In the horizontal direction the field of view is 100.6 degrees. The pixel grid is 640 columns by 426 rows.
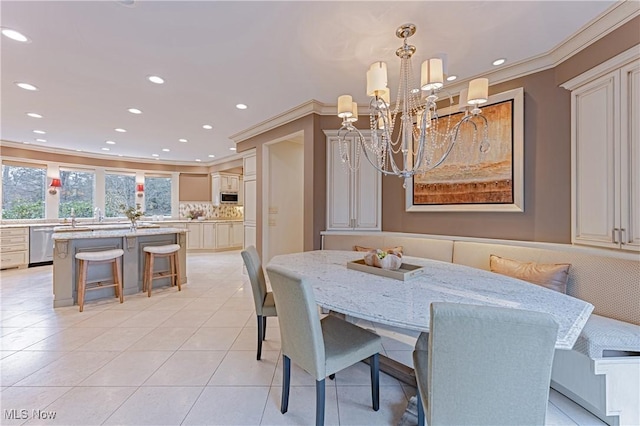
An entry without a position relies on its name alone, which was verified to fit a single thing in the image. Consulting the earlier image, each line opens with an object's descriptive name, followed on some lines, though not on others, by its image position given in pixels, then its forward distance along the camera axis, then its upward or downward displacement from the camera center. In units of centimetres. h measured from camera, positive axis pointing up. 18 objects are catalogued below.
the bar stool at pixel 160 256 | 383 -77
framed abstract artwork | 268 +48
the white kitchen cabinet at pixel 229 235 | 788 -65
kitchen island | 334 -60
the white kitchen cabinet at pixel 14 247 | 511 -69
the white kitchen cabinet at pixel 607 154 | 186 +47
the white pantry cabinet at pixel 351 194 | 374 +28
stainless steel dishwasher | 548 -68
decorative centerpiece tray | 178 -40
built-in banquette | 151 -71
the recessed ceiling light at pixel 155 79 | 285 +146
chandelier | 176 +87
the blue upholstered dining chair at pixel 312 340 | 141 -77
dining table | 117 -44
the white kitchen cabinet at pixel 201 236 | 763 -65
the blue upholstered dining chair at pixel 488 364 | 92 -55
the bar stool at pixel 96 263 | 324 -70
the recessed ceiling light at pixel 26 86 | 301 +146
